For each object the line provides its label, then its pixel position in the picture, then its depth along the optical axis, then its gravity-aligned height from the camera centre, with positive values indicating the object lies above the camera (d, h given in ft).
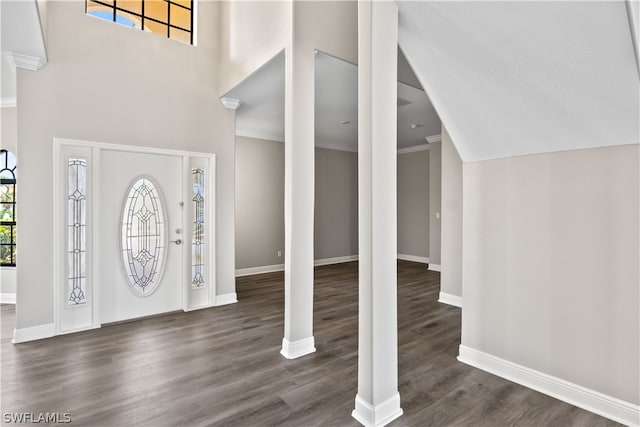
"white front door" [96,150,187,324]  11.90 -0.80
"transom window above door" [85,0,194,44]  12.50 +8.19
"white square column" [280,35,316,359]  9.35 +0.45
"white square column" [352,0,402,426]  6.41 +0.06
